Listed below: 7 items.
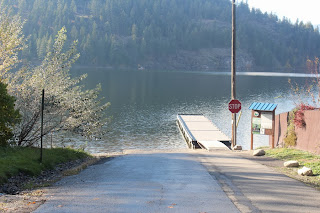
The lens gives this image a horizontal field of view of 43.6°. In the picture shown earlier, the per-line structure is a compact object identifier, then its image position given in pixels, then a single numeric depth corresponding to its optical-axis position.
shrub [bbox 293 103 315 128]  16.61
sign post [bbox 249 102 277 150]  19.95
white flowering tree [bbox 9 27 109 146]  17.08
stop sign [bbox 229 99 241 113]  21.64
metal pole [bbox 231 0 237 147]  23.05
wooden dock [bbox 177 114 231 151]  27.83
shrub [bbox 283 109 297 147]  17.48
